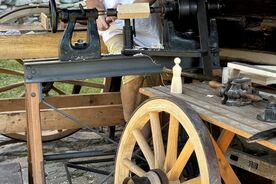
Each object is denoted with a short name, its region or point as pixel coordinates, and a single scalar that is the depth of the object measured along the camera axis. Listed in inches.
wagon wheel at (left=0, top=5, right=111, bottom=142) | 175.3
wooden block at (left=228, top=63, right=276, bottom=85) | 82.8
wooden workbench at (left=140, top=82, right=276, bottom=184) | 69.2
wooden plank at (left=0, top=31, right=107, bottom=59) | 131.6
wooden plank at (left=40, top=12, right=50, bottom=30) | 150.3
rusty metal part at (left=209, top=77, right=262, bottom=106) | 79.1
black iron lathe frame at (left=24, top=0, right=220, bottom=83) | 96.5
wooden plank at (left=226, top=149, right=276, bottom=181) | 86.4
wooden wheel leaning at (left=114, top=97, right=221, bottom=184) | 69.4
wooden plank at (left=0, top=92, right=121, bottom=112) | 149.3
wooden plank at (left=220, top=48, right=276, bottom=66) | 122.7
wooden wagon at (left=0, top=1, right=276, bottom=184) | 70.2
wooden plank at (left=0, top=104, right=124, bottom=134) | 129.0
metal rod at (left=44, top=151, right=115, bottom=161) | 121.9
